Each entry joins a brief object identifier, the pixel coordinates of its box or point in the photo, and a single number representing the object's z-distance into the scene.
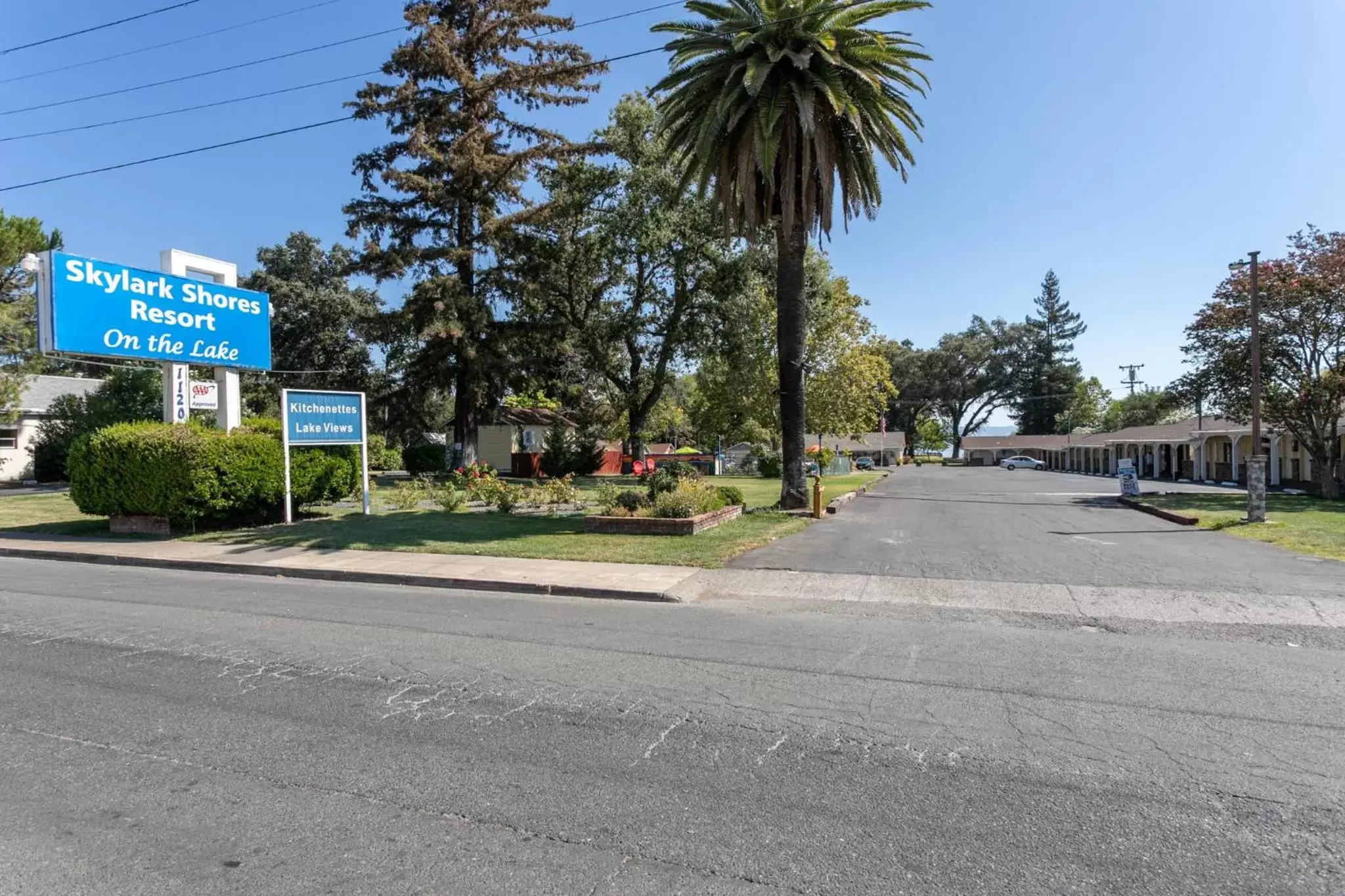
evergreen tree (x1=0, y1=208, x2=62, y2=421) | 27.84
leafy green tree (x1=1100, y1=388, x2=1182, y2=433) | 73.69
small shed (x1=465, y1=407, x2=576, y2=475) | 45.19
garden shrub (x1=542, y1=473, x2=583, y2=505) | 19.80
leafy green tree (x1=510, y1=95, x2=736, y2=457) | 35.09
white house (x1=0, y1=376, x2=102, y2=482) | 34.66
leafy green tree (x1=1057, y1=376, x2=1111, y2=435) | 90.38
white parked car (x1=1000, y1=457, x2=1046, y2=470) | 76.19
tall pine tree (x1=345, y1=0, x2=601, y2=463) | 33.34
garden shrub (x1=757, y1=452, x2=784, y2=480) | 40.59
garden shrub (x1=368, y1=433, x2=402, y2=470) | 37.56
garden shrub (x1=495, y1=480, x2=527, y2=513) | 18.92
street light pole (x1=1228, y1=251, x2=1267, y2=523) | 17.12
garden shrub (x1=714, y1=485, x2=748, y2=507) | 18.64
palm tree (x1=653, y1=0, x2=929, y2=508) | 16.17
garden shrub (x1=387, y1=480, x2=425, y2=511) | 19.34
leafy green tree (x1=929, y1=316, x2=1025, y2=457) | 102.00
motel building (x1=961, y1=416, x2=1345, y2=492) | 37.00
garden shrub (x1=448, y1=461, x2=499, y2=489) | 22.97
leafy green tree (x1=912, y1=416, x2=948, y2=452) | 102.69
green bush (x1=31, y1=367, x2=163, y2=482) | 32.22
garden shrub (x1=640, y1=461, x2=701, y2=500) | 16.50
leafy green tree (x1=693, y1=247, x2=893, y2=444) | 37.97
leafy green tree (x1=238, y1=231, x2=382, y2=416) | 49.28
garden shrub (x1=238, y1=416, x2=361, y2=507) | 17.52
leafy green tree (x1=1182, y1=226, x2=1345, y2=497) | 24.55
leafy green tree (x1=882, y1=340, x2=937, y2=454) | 102.44
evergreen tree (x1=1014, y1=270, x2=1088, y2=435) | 100.12
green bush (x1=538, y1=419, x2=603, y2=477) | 39.19
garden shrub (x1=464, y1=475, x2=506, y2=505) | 19.61
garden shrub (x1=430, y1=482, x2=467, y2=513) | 18.75
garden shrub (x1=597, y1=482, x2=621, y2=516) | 16.31
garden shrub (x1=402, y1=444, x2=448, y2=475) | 39.84
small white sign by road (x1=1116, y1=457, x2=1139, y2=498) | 25.34
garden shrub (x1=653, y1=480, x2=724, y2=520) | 15.34
